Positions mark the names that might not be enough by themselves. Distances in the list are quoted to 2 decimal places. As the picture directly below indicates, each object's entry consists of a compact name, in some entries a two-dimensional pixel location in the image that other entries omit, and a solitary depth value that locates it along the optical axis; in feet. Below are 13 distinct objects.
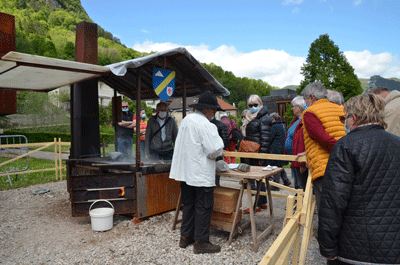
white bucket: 14.74
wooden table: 12.26
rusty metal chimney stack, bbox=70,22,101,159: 20.93
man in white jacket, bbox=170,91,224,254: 11.69
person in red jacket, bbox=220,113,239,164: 22.47
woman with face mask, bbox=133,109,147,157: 26.38
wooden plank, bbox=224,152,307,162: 12.21
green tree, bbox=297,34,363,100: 108.59
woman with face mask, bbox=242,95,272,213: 16.90
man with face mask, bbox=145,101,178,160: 19.79
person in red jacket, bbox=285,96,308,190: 14.65
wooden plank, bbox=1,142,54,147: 25.87
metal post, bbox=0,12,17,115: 32.24
